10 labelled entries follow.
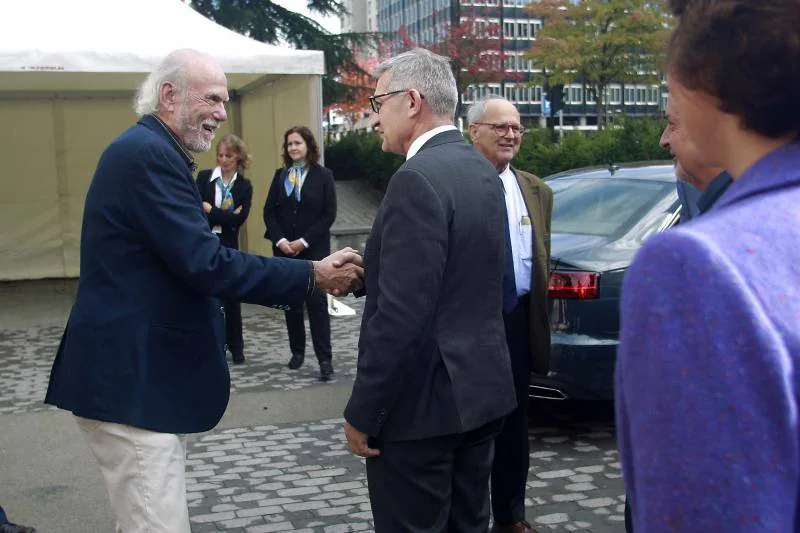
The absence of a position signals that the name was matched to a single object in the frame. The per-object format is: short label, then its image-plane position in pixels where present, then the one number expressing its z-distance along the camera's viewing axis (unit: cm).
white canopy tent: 989
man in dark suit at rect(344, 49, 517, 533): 279
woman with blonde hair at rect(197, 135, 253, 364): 852
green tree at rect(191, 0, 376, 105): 2578
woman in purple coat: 104
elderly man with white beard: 296
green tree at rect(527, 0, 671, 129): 3547
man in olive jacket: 434
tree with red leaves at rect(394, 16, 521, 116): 3484
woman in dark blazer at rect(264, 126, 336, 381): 821
